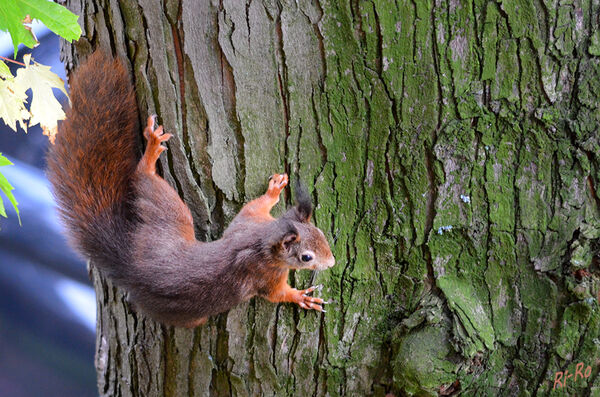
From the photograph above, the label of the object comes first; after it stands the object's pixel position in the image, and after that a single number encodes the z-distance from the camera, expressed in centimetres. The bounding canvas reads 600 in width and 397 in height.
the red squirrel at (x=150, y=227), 363
